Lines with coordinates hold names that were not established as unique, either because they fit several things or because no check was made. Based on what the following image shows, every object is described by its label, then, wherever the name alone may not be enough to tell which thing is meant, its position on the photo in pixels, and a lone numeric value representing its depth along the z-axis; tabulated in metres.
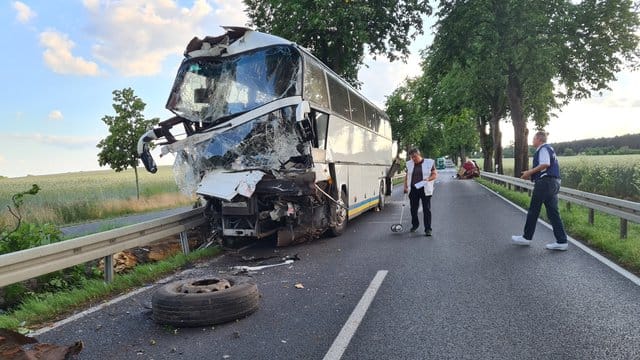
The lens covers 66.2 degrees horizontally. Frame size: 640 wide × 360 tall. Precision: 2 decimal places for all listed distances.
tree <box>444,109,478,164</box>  63.42
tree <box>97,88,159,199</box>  24.25
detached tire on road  4.81
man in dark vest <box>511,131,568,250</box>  8.46
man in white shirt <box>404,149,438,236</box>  10.52
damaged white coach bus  8.34
